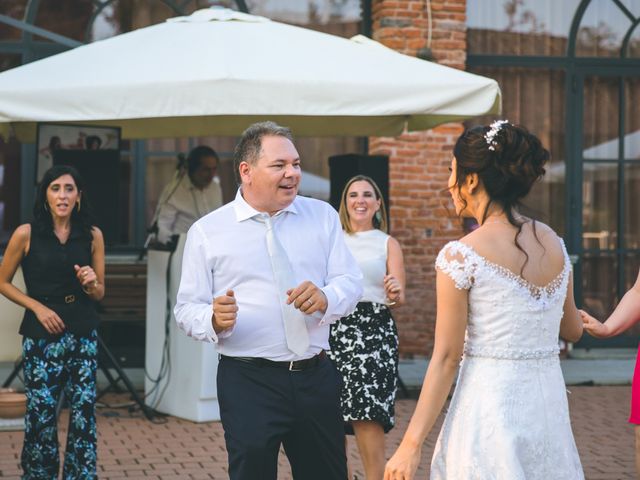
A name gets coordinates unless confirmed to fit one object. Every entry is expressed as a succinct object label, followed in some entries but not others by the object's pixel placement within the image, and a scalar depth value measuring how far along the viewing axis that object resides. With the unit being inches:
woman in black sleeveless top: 250.2
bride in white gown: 138.9
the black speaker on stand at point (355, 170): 350.6
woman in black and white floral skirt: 256.8
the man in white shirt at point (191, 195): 389.1
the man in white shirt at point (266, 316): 168.6
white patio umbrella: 314.8
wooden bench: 418.3
